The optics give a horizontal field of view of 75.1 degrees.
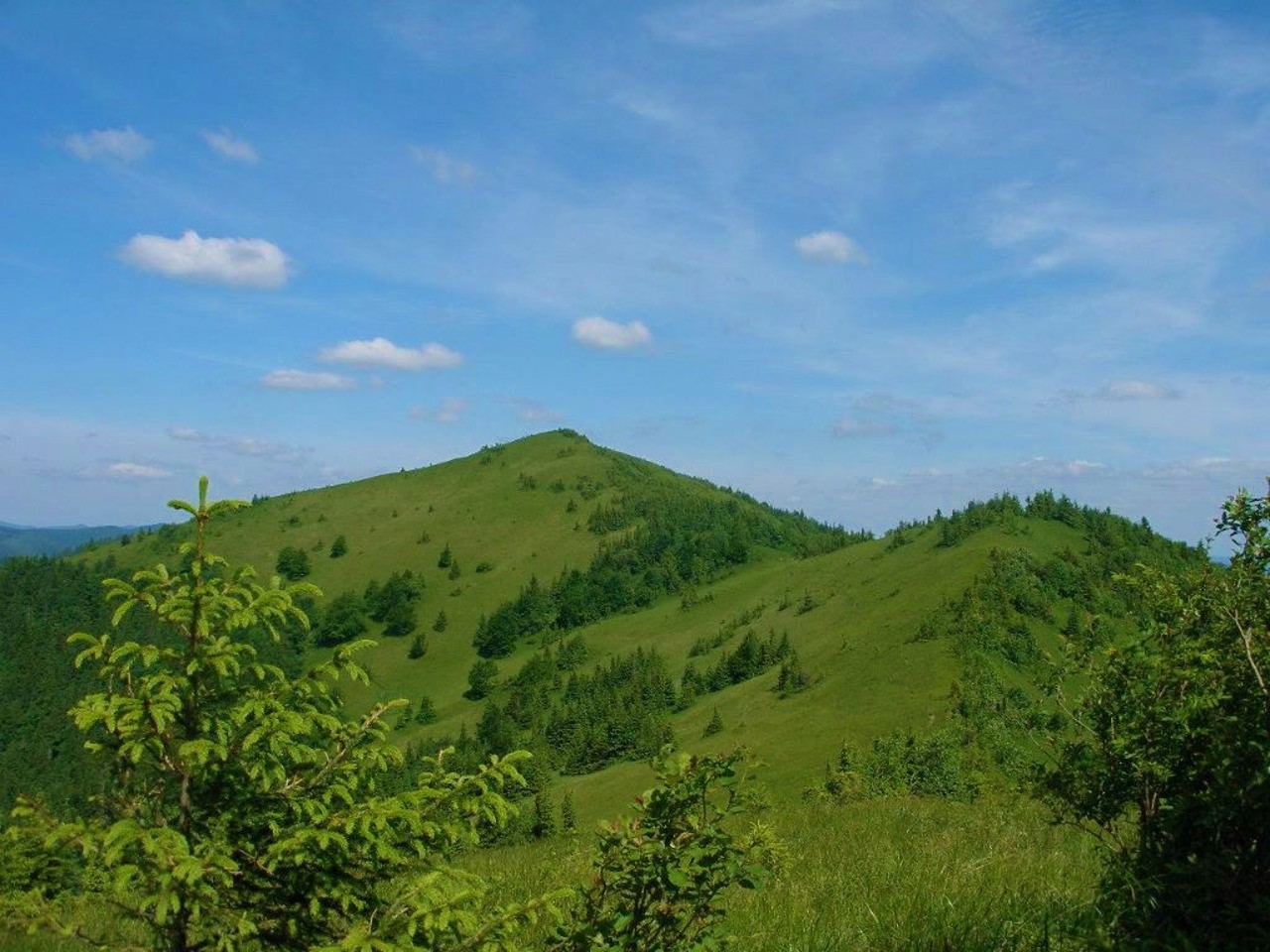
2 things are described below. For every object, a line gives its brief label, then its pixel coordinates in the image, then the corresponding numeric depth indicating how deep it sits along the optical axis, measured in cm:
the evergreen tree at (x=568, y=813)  4958
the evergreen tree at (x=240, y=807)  428
